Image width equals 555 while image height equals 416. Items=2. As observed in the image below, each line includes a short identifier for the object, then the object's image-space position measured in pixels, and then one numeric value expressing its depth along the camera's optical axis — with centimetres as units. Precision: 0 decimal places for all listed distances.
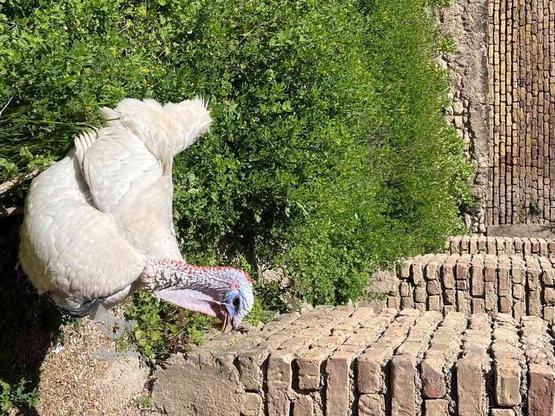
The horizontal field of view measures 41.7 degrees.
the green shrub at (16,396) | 427
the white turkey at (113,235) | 312
